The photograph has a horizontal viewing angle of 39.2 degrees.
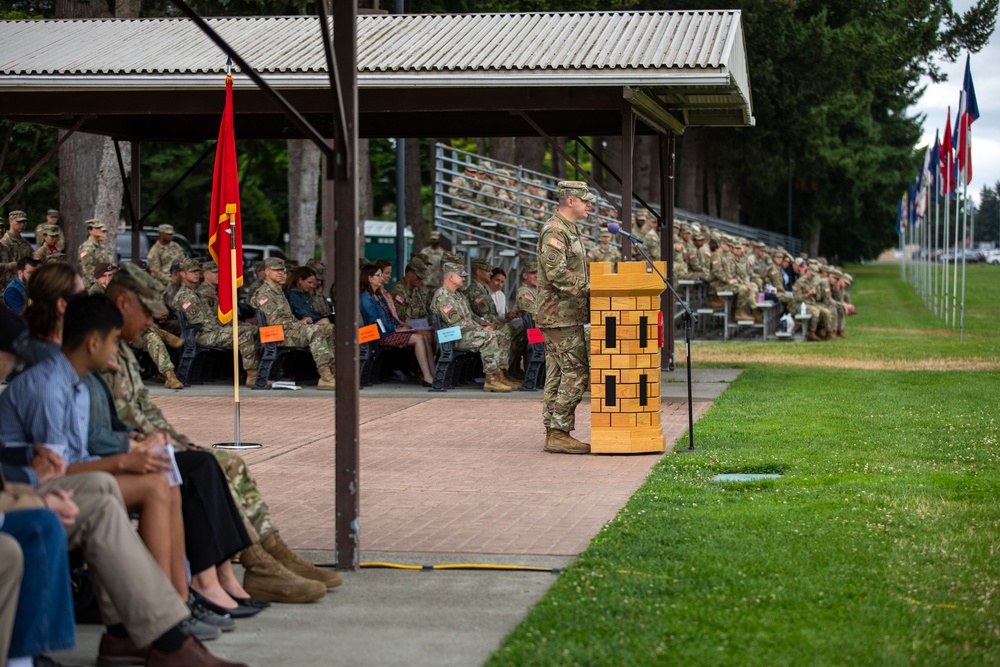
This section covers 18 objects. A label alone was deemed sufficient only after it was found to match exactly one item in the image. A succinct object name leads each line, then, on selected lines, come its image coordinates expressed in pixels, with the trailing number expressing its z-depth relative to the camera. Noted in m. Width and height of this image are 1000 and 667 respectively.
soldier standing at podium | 11.38
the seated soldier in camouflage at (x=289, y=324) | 17.34
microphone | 9.32
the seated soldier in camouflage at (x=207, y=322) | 17.53
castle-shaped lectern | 11.25
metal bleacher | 25.58
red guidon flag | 12.54
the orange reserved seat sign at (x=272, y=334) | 14.96
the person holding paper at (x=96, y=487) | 5.11
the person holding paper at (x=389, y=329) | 17.64
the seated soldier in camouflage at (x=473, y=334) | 17.20
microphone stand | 10.83
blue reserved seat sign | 17.02
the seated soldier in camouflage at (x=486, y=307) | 17.86
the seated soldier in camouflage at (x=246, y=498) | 6.41
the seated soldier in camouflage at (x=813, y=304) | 27.48
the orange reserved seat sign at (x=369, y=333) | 16.25
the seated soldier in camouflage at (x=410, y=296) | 19.11
